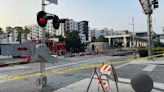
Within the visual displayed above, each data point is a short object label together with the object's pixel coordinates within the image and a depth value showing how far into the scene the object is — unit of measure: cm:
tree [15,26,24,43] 5675
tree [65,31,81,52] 3888
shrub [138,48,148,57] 1556
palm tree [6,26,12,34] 6098
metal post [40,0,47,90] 447
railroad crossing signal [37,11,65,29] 437
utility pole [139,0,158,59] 1327
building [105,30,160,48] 6791
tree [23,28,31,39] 5726
